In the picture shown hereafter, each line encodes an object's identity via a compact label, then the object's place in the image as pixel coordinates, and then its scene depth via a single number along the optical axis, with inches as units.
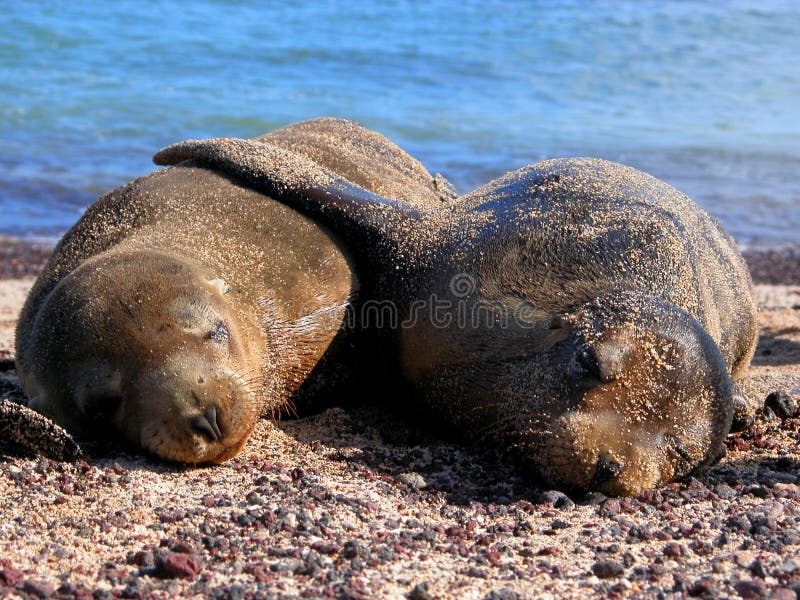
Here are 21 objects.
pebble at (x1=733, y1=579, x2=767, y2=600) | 135.1
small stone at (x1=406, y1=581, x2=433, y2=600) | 133.6
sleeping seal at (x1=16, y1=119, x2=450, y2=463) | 178.2
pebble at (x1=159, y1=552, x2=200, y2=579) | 137.2
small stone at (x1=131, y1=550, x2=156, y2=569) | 140.8
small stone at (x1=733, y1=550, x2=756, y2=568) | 146.3
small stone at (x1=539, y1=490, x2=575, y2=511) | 170.8
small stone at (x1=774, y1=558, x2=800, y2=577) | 141.9
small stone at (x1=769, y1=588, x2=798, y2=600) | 133.9
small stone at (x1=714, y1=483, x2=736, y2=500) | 176.6
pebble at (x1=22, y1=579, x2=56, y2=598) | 129.3
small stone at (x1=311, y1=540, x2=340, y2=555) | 147.6
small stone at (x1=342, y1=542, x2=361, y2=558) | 145.9
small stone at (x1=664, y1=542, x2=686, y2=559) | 149.8
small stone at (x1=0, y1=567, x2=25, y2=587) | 131.3
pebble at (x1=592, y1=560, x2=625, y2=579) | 142.9
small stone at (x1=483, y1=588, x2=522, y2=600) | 134.0
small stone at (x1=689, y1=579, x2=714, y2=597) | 136.7
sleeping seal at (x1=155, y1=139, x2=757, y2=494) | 175.3
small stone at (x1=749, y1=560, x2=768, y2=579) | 142.0
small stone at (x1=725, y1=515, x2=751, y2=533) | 159.5
